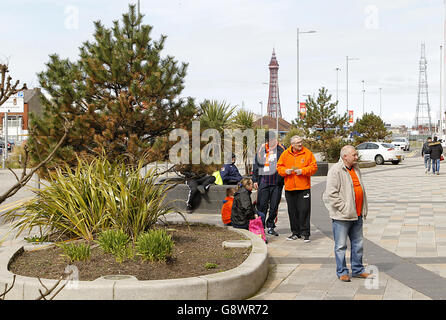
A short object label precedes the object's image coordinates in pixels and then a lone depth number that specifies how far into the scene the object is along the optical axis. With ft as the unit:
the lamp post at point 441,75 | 216.66
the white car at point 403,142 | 190.70
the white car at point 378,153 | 110.83
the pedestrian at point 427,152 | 78.67
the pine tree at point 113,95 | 30.83
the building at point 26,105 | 214.69
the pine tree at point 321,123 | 108.58
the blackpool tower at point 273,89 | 541.34
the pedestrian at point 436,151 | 76.23
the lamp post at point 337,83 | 206.26
